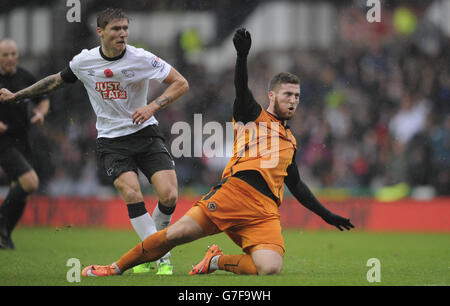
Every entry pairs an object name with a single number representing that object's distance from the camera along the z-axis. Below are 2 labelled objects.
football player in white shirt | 13.37
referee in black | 18.86
